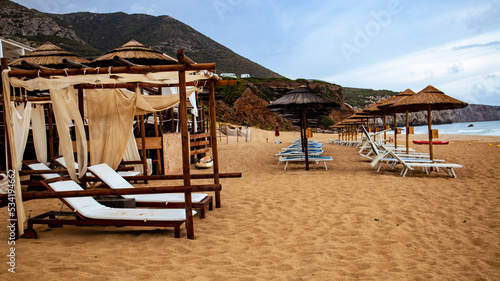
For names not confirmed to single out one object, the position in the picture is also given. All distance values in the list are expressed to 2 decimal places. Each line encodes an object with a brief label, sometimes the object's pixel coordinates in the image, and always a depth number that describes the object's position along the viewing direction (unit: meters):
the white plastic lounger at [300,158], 8.77
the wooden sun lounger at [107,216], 3.59
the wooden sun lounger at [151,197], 4.41
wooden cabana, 3.59
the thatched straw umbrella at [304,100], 8.69
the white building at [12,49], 14.45
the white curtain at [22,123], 5.88
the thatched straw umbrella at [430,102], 7.60
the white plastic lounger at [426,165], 7.07
